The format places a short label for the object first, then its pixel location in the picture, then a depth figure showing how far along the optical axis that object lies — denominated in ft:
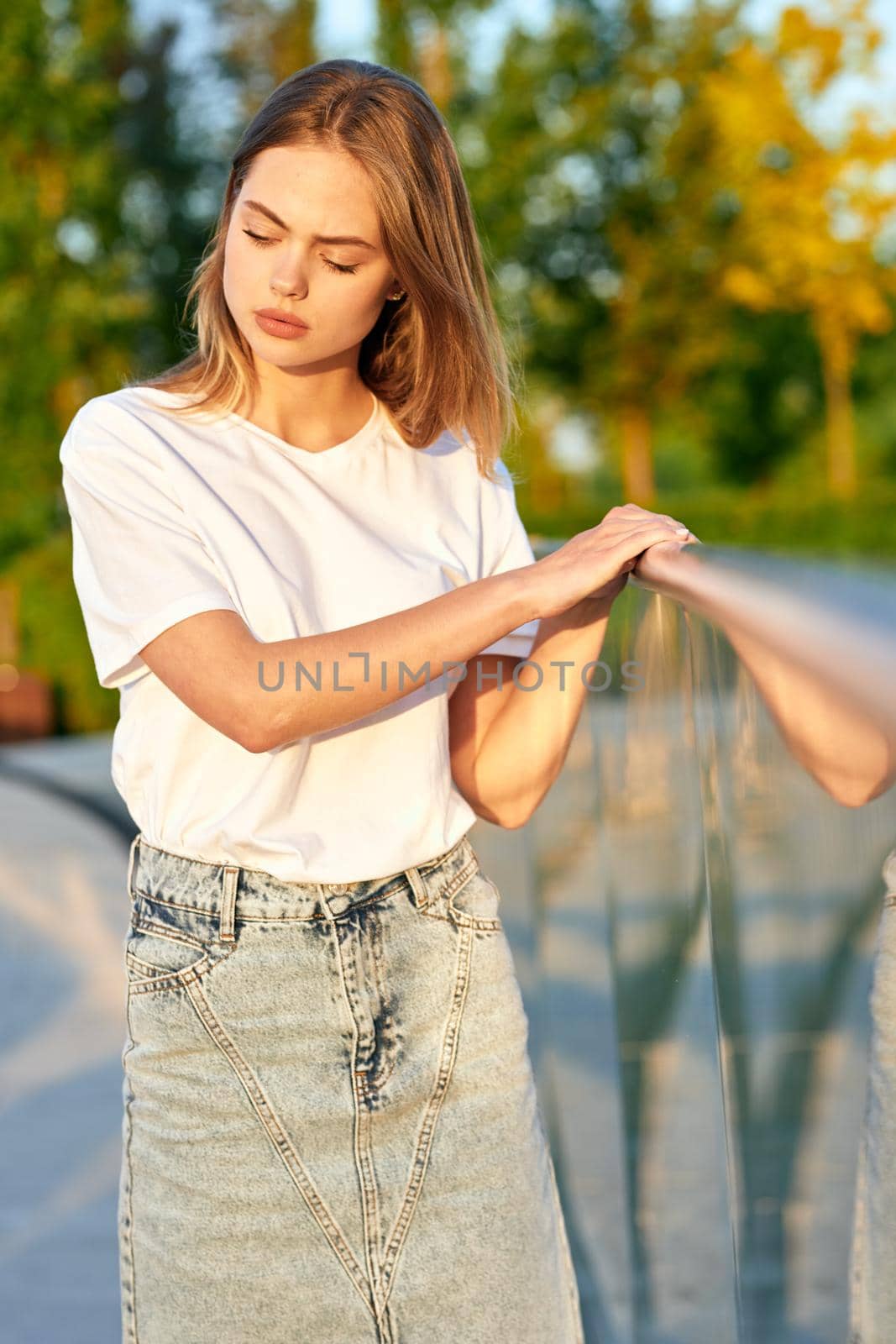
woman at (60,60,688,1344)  8.31
